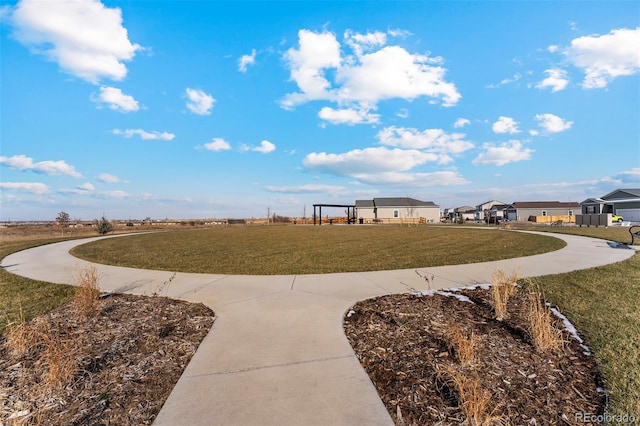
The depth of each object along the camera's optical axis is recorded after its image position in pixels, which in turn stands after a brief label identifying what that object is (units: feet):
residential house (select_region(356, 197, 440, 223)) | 166.61
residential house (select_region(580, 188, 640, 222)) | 132.16
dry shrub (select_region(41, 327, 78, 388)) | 8.84
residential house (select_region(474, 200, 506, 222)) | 227.10
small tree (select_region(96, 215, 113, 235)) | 79.82
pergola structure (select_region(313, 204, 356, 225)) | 132.46
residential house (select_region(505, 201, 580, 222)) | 186.50
